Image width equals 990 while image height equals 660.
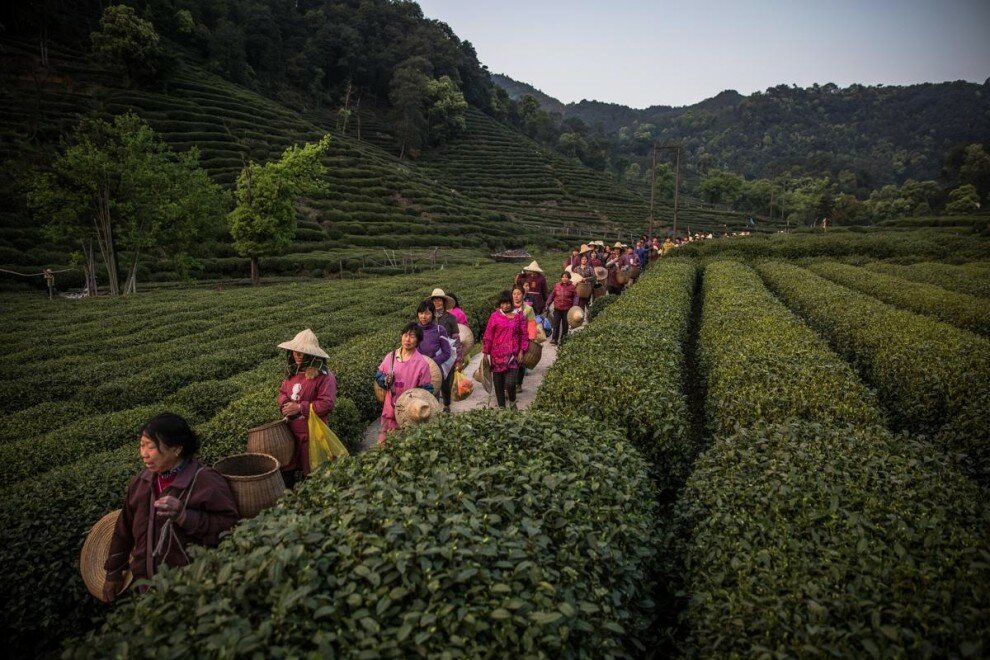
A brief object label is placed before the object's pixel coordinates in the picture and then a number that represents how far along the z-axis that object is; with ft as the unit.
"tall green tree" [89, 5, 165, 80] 158.20
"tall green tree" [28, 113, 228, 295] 63.98
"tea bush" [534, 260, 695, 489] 17.01
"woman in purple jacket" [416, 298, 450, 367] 23.07
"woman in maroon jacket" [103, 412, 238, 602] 10.82
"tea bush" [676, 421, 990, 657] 7.75
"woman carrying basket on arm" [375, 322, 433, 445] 19.40
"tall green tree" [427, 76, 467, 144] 266.77
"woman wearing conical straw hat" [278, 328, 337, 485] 16.85
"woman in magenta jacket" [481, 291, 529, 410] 25.36
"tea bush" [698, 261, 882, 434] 17.60
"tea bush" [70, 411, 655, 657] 7.17
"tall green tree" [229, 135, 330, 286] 84.23
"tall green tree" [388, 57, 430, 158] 249.88
